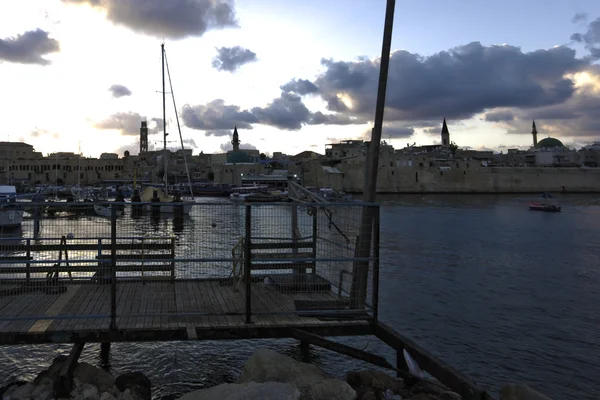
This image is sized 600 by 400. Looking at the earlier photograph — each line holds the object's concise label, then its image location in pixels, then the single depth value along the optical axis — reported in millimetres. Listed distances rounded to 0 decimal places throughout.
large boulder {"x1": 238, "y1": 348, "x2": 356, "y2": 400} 7570
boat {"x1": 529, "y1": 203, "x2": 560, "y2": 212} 71750
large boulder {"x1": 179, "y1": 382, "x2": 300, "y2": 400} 6895
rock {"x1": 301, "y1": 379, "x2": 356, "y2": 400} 7512
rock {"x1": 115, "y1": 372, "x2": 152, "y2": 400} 8202
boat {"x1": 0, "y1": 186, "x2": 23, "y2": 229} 42647
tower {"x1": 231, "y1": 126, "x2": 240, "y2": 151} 194650
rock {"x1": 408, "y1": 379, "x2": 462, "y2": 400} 7441
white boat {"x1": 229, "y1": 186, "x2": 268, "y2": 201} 104300
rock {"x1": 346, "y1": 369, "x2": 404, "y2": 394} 8352
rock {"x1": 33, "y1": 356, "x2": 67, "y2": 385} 8109
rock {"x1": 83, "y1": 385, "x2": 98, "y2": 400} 7680
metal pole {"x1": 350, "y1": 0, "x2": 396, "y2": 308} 10362
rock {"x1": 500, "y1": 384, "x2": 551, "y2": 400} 7301
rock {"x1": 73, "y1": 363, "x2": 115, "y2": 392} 8203
